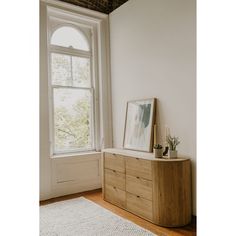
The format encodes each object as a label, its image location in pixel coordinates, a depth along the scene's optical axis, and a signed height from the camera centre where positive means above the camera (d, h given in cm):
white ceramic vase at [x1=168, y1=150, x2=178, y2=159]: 291 -44
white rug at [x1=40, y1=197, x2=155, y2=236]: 265 -125
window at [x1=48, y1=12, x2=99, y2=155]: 413 +55
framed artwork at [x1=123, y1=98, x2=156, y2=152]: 349 -11
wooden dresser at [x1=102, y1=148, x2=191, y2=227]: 276 -85
